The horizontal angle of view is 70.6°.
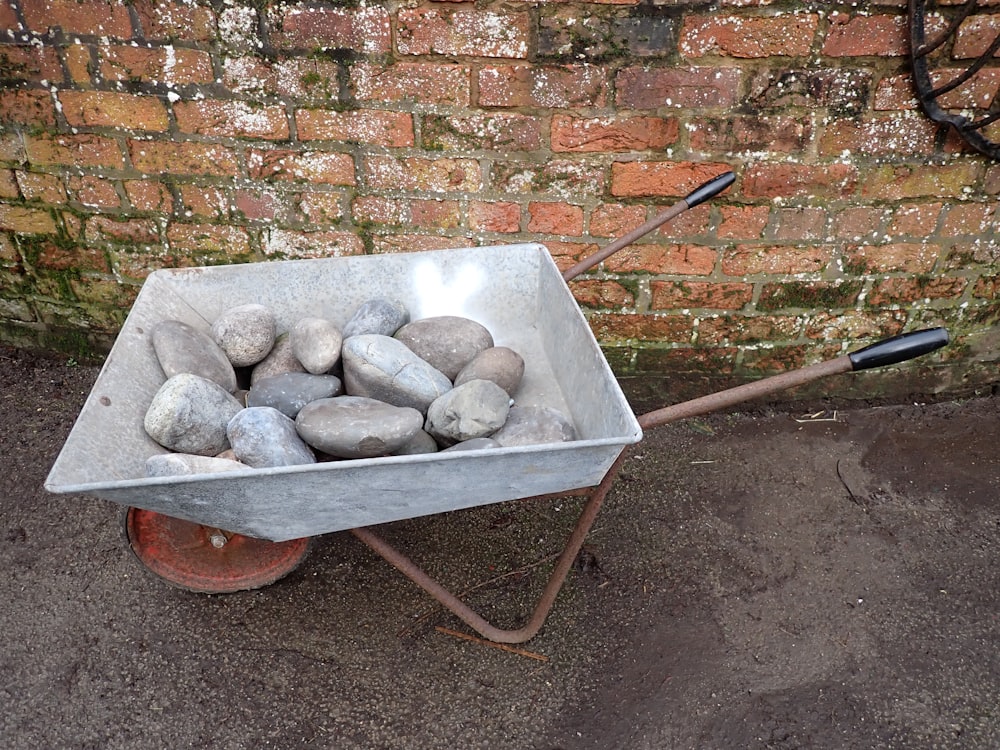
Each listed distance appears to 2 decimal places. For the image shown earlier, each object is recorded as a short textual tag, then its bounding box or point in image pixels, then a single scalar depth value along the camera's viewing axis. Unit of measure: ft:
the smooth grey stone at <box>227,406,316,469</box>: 3.75
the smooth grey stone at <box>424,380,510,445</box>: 3.99
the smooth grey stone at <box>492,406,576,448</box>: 4.09
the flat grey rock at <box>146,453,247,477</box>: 3.66
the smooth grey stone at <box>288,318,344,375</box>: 4.46
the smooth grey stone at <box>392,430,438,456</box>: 4.00
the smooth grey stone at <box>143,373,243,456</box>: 3.89
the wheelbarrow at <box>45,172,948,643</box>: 3.41
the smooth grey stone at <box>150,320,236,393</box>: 4.27
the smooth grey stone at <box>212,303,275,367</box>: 4.59
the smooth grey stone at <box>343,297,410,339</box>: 4.74
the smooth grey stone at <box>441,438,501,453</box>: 3.85
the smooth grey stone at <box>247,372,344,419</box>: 4.25
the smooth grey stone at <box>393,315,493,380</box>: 4.73
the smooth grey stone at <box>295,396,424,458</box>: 3.78
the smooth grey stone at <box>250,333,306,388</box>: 4.70
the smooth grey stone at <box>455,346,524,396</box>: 4.53
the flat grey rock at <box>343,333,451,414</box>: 4.27
